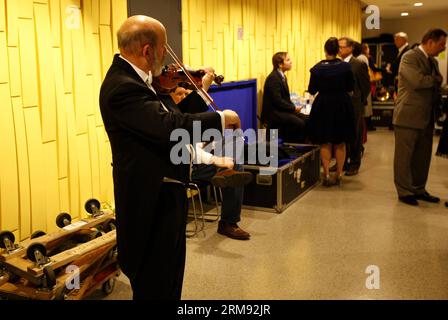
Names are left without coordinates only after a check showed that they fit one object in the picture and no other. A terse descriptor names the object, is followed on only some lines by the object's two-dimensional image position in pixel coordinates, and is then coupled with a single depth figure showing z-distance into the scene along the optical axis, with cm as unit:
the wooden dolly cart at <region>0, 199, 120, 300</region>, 250
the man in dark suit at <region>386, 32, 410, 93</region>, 706
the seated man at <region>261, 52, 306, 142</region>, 575
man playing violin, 167
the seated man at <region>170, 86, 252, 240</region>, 382
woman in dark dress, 506
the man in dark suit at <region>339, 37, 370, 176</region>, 586
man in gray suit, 428
